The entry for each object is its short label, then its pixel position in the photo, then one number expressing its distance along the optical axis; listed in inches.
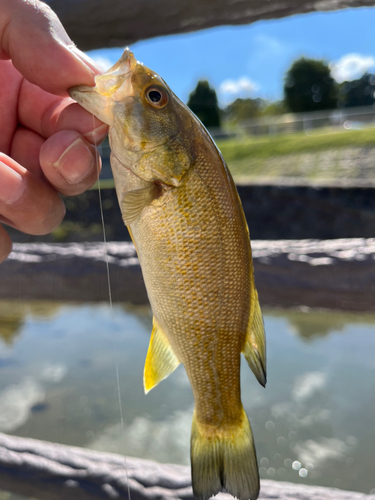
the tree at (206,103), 634.2
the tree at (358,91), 876.6
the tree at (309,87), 727.1
